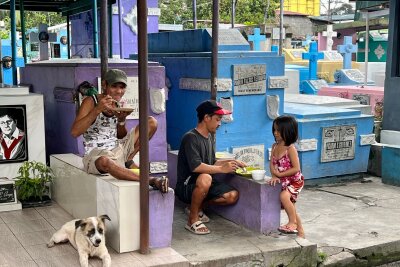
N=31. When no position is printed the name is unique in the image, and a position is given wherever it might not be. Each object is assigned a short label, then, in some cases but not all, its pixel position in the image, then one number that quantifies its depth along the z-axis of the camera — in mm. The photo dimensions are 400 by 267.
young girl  5586
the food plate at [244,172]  5848
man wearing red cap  5695
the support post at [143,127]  4750
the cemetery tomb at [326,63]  19625
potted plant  6398
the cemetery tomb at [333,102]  9508
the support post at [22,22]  10699
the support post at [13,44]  10008
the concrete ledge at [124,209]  4906
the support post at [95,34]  8987
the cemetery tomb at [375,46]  23281
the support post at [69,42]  11842
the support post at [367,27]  11320
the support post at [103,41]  6020
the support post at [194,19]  9397
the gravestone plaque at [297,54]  23859
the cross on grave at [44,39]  13023
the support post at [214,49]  5992
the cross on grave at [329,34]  22828
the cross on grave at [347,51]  18156
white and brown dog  4582
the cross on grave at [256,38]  19842
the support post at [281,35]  10305
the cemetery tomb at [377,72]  16970
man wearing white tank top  5176
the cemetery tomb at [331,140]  8570
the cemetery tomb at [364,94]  11038
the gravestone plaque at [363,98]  11914
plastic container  5680
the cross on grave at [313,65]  15602
